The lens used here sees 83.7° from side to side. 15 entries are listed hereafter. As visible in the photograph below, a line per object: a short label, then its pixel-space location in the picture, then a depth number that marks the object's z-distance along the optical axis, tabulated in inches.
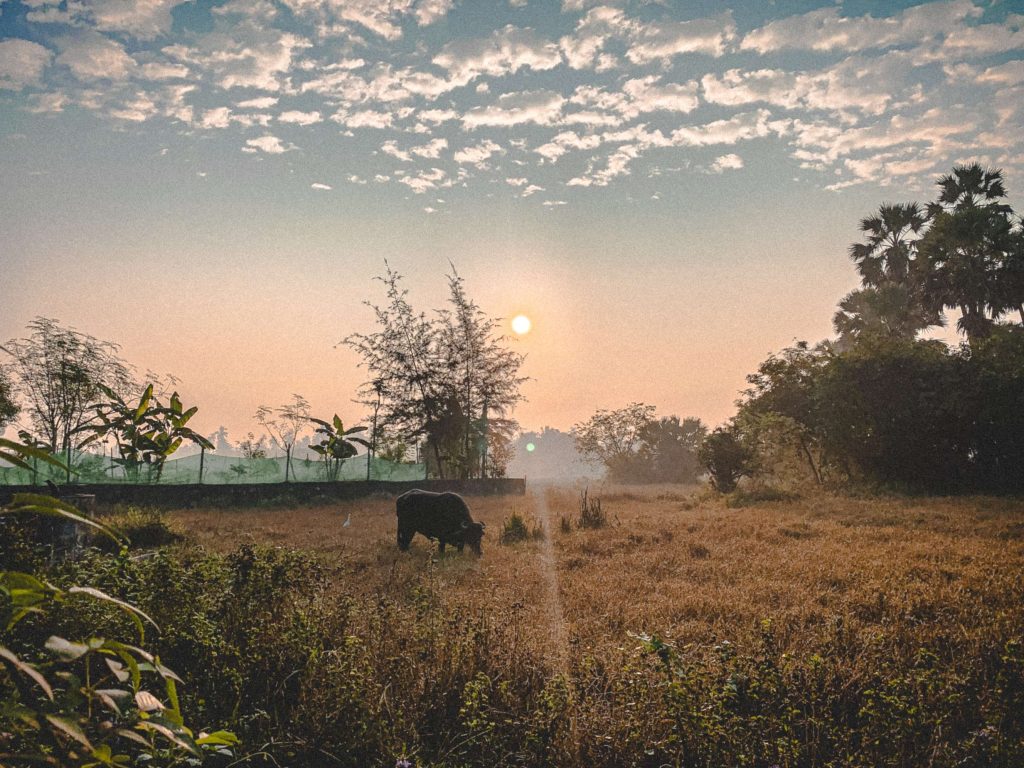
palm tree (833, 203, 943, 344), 1206.3
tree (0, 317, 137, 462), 938.7
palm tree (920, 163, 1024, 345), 973.2
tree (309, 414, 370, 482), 623.2
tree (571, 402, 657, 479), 2326.5
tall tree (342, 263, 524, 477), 1142.3
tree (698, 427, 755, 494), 912.9
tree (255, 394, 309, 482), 1429.6
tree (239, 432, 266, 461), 1166.6
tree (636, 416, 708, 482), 2221.9
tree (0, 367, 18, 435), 963.3
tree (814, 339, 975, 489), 728.3
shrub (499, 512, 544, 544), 479.5
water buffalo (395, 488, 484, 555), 421.4
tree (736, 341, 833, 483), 887.7
